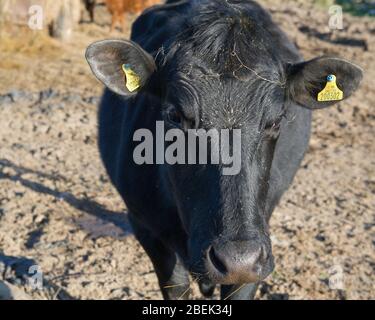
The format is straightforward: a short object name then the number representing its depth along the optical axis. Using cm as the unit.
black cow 269
